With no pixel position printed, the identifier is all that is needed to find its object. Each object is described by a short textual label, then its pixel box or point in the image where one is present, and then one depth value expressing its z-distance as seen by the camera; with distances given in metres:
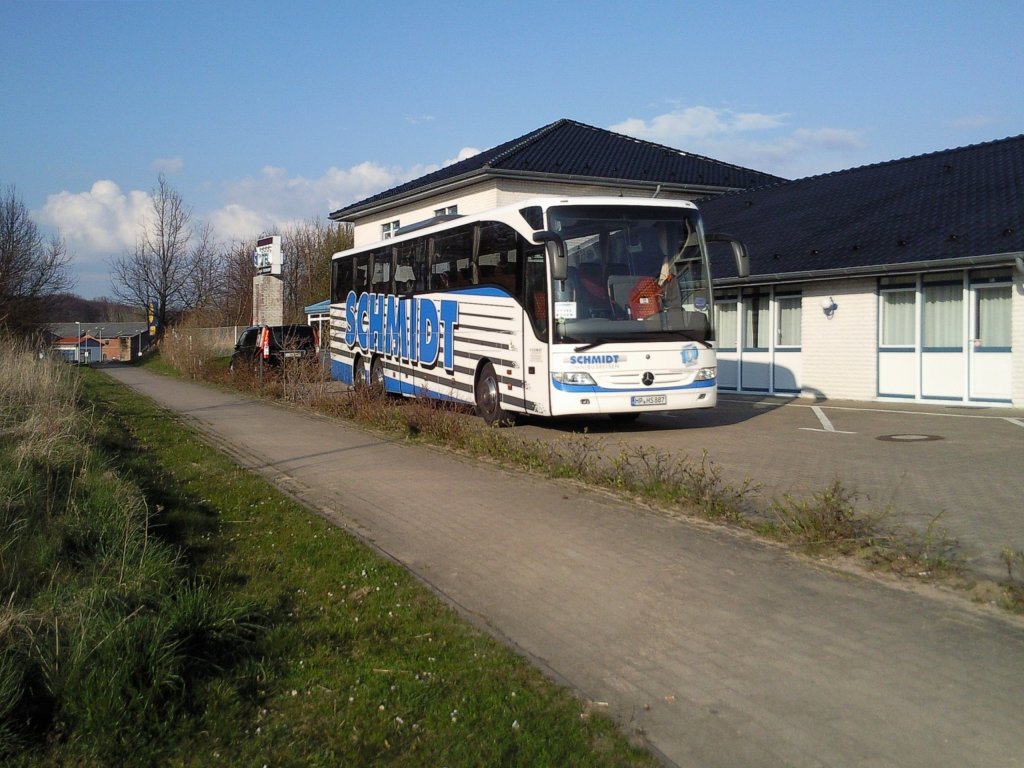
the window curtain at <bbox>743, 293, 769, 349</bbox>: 22.06
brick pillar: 34.69
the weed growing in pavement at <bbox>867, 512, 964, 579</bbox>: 6.31
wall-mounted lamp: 19.91
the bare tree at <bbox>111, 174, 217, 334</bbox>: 68.62
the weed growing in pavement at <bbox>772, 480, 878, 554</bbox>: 6.89
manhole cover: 12.80
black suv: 26.16
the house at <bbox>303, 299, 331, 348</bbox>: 40.59
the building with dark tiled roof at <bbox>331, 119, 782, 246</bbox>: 30.73
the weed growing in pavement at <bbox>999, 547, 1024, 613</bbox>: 5.59
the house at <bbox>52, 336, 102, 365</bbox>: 66.43
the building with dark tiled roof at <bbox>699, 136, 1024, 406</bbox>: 17.23
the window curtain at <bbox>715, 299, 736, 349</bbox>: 23.05
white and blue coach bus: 13.38
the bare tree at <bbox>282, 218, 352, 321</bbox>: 53.78
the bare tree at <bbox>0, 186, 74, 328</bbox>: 28.03
